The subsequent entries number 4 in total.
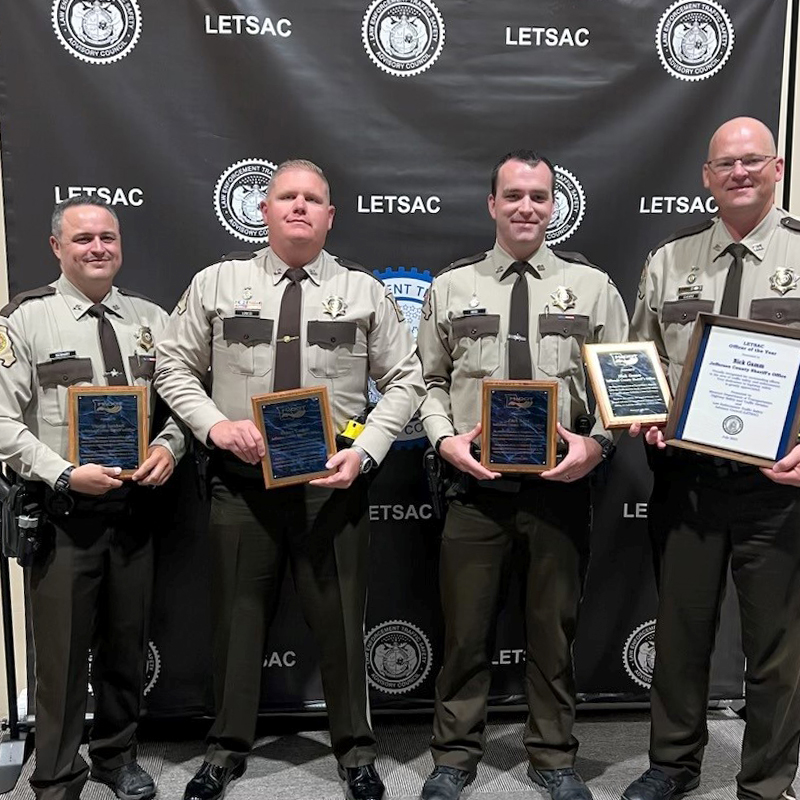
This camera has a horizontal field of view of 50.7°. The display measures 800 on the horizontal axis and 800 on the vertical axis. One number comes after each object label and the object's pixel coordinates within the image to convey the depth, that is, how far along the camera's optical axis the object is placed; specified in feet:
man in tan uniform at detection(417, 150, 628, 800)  8.88
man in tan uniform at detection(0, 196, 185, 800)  8.61
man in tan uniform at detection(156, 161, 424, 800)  8.87
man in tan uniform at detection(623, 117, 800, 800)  8.34
